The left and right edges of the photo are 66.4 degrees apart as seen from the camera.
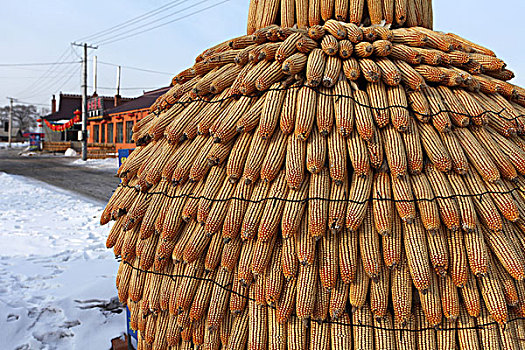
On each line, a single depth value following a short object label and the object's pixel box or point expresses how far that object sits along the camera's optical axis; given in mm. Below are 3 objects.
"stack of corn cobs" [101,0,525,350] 1647
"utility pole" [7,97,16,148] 61906
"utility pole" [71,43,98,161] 26984
